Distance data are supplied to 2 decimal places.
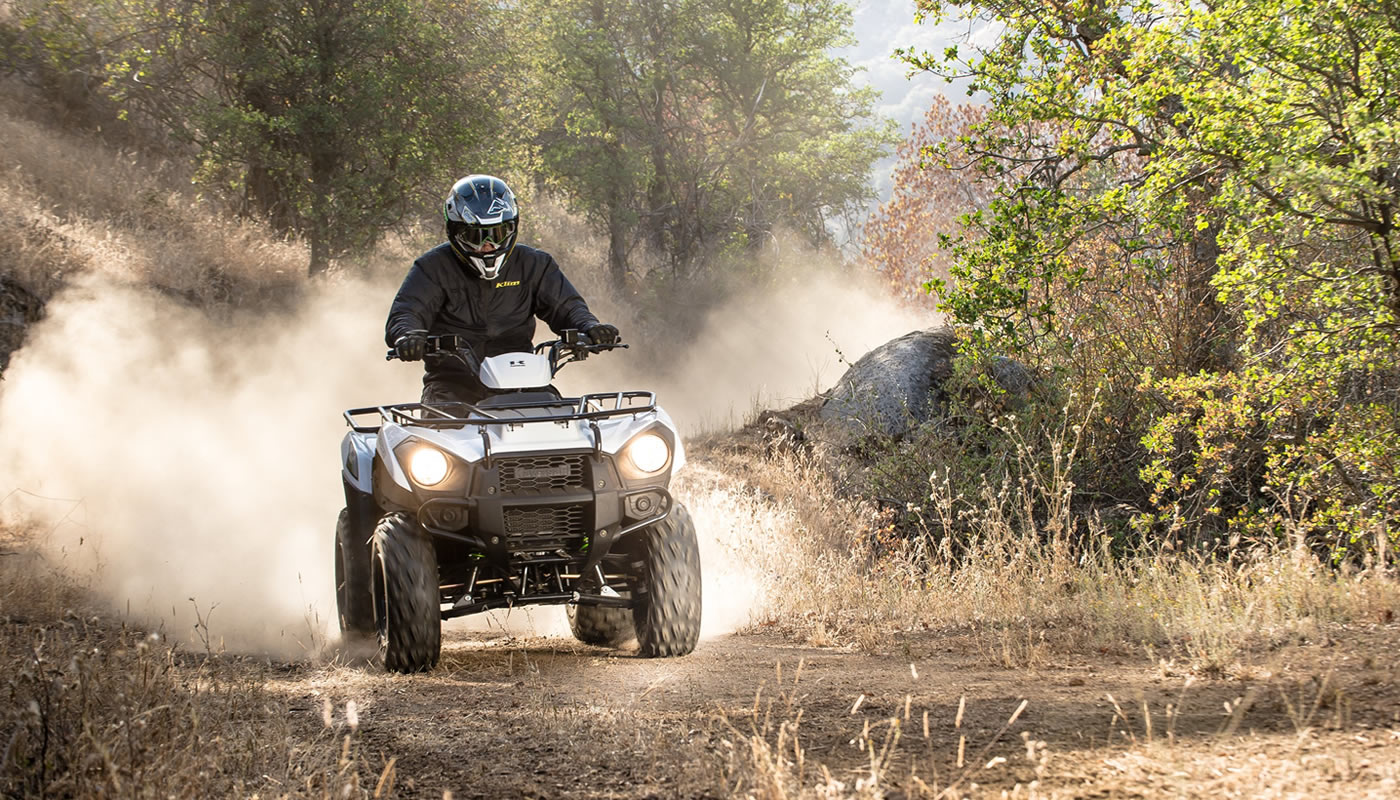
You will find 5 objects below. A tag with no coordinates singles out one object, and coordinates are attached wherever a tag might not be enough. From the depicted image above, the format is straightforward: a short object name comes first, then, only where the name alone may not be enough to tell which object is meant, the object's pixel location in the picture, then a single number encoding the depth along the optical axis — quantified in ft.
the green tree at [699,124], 239.09
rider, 46.01
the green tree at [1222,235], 57.41
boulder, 97.45
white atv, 39.55
